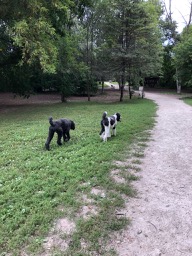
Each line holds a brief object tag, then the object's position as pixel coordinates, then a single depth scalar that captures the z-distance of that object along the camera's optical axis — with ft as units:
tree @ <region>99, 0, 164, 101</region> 49.67
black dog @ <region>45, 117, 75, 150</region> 16.87
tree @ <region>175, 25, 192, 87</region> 69.00
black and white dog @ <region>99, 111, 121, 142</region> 18.72
